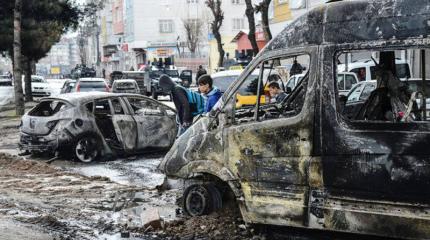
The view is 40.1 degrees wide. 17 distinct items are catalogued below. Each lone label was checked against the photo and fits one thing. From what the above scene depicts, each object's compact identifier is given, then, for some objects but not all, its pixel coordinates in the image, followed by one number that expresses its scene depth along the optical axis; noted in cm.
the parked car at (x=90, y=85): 2503
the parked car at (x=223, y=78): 1684
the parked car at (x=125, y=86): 2734
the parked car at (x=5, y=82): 5665
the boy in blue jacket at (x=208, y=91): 862
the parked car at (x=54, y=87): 3856
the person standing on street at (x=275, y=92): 827
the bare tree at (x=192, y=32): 6562
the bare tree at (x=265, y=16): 2548
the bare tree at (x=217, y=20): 3894
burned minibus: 519
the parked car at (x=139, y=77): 3353
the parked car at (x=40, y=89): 3844
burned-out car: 1194
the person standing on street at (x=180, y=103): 937
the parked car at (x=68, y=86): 2723
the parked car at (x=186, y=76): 4257
